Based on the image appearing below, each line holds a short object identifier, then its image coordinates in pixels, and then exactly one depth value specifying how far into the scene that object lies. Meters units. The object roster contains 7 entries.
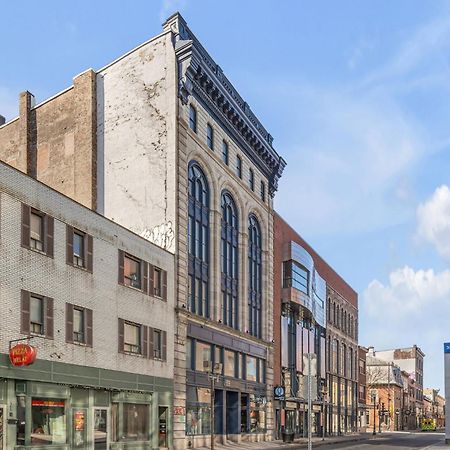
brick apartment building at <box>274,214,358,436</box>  61.56
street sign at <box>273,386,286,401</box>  57.50
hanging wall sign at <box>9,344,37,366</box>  25.47
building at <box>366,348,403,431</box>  134.00
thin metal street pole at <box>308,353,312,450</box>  18.03
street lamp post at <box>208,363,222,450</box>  36.90
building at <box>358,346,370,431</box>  99.31
